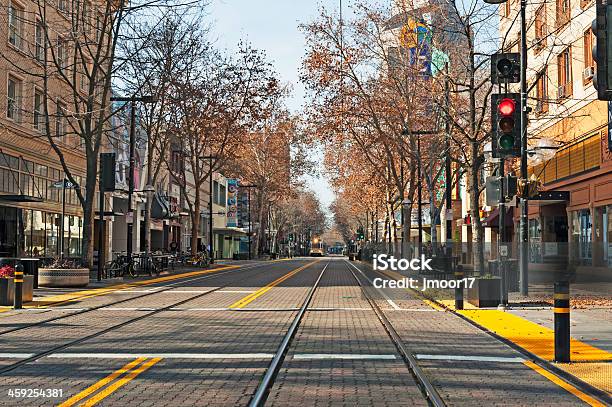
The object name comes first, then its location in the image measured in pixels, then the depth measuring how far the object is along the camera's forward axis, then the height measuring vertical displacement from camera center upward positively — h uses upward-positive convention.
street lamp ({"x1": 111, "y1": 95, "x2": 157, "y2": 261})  36.64 +4.58
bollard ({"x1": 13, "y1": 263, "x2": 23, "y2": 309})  19.34 -1.17
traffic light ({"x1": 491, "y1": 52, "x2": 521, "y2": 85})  18.88 +4.26
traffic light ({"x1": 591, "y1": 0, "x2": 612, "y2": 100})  7.68 +1.87
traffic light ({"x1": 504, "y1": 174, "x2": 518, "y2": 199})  18.67 +1.37
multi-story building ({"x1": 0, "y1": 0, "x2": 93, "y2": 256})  36.41 +4.61
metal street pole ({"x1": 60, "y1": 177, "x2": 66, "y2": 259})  42.72 +0.33
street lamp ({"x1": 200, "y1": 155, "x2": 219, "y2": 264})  52.28 +5.36
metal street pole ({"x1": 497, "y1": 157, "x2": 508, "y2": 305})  19.03 +0.53
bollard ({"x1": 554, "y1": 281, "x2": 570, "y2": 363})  11.04 -1.17
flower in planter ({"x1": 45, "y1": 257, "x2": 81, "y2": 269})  28.83 -0.88
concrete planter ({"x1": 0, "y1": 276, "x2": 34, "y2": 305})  20.83 -1.36
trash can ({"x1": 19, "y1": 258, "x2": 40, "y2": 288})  26.50 -0.88
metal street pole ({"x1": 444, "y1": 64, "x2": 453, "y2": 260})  27.36 +2.49
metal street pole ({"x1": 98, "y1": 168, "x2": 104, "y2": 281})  31.61 -0.02
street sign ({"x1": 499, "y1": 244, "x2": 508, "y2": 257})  20.62 -0.21
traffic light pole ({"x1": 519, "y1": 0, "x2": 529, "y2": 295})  20.34 +2.23
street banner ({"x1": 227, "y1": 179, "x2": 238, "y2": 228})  105.81 +5.34
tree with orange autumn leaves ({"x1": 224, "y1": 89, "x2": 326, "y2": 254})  72.31 +7.98
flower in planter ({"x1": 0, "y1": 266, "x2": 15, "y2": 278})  21.45 -0.88
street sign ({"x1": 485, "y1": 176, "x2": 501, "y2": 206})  19.16 +1.31
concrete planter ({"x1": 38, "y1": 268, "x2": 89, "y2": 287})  28.23 -1.36
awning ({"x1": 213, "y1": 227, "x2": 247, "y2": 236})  92.76 +1.22
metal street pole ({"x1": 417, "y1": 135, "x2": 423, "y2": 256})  39.28 +2.93
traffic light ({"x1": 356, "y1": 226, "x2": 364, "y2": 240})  82.50 +0.80
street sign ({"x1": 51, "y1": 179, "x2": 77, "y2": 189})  33.00 +2.42
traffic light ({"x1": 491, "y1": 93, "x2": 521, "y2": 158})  17.23 +2.53
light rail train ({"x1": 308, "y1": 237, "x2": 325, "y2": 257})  149.88 -1.49
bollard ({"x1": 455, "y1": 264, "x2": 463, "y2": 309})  19.75 -1.33
